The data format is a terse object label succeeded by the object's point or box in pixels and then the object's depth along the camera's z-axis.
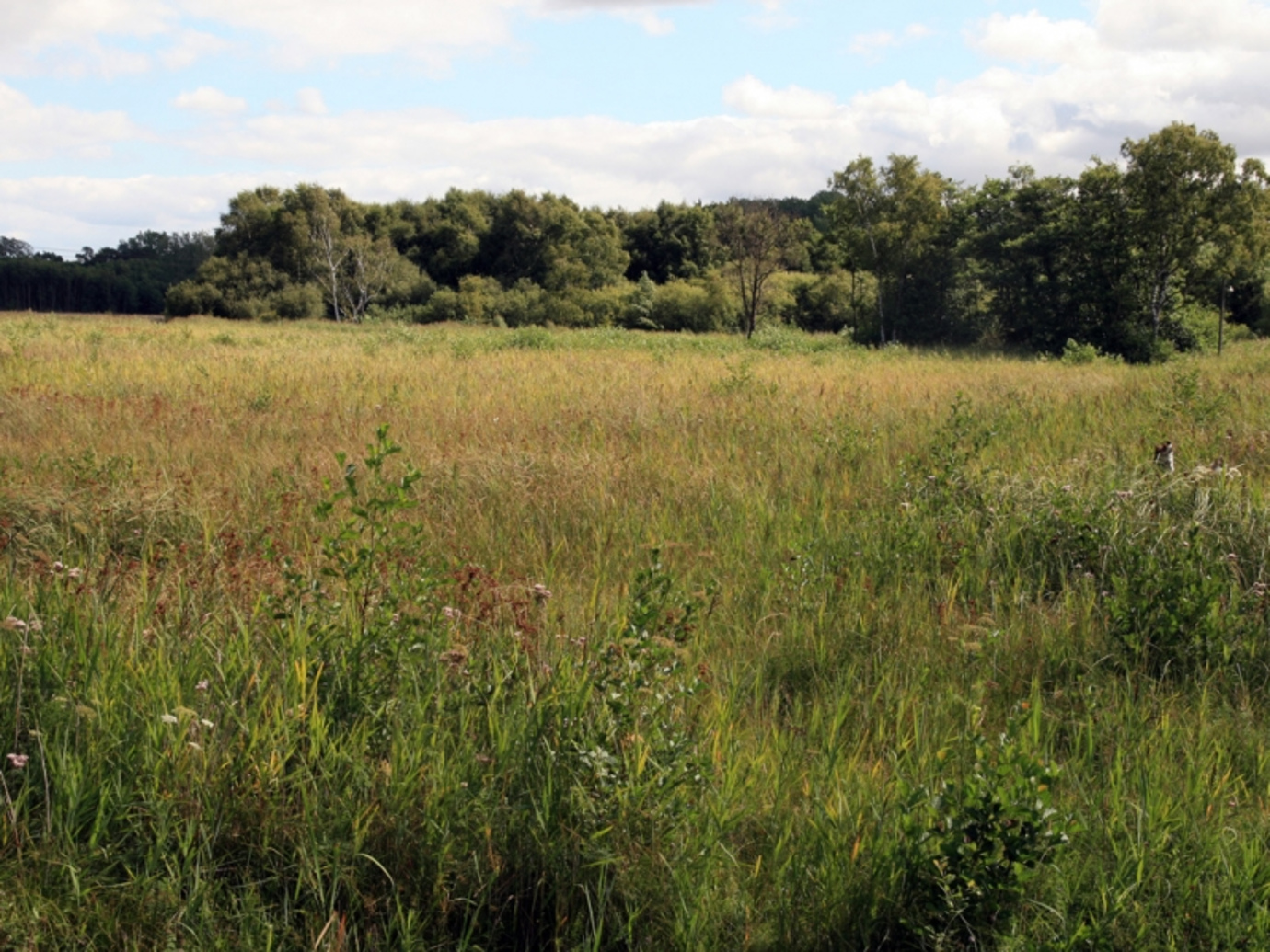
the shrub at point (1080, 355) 25.50
